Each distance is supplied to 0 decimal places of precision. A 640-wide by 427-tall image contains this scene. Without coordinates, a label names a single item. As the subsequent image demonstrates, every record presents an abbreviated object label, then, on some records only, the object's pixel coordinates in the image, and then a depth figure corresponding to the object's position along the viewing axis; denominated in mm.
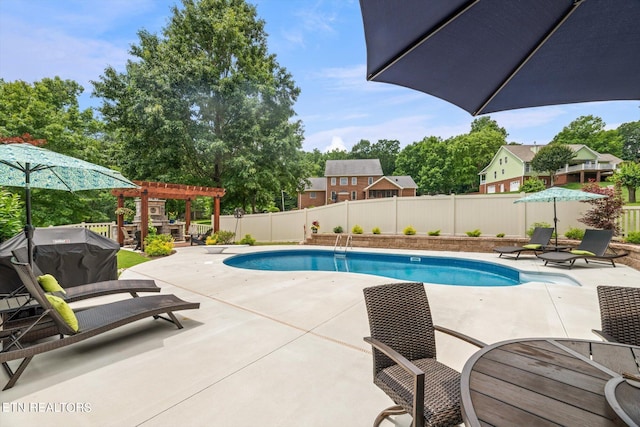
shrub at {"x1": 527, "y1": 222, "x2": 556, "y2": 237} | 10067
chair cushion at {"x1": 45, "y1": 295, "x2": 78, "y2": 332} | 2670
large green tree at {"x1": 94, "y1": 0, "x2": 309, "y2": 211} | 15555
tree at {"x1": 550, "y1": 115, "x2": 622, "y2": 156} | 41406
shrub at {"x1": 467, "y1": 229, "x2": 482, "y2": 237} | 11141
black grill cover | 4734
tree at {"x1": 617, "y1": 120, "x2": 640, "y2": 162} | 47250
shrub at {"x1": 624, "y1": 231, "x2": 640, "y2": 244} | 7570
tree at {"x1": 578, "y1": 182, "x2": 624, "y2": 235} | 8508
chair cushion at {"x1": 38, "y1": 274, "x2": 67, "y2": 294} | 3070
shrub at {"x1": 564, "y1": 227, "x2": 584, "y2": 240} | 9438
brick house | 34309
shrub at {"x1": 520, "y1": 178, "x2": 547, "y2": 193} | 24219
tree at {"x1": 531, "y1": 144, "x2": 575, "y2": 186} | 28906
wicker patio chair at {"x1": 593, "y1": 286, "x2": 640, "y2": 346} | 2086
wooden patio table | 1123
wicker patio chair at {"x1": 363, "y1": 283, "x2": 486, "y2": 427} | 1530
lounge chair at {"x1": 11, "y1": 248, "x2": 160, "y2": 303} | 3705
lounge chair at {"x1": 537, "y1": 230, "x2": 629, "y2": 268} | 7137
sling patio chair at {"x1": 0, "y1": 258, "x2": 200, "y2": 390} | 2473
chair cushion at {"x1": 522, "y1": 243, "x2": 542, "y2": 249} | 8641
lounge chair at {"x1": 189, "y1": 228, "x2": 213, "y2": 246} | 13280
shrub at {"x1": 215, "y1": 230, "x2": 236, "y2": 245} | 12689
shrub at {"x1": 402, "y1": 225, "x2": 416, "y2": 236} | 12319
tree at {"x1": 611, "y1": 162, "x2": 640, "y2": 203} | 19016
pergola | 11188
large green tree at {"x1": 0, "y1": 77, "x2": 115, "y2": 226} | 14688
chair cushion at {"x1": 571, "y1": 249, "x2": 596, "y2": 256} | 7224
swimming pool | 7599
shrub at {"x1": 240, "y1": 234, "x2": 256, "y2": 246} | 13750
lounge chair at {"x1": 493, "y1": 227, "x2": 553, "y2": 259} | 8703
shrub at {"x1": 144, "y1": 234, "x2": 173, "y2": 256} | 10273
